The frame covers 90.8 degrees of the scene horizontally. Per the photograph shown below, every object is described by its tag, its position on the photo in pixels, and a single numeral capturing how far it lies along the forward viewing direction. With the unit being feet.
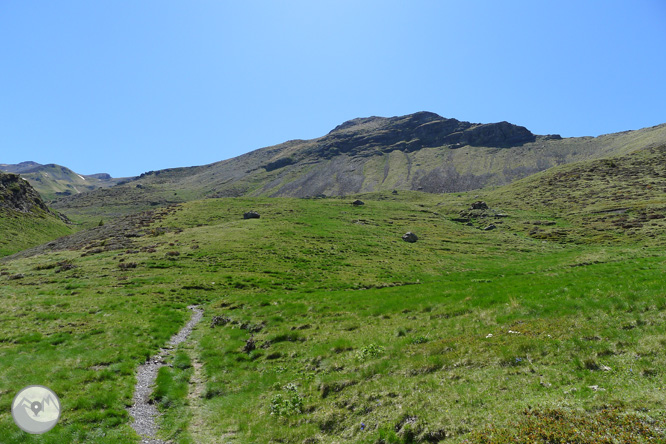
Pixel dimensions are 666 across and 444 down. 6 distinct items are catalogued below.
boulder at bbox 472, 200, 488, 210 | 373.20
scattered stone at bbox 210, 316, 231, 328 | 89.33
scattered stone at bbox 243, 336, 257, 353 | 69.69
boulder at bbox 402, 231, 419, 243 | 236.22
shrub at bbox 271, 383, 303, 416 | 43.76
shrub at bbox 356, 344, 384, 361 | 54.49
